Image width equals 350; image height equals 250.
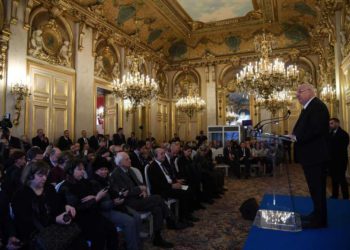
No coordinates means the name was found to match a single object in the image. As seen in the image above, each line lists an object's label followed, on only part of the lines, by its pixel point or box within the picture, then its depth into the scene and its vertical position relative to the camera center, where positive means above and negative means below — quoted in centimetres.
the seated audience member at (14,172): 294 -39
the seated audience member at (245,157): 938 -74
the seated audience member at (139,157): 528 -39
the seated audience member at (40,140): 698 -4
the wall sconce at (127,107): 1106 +124
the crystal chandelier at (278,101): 932 +124
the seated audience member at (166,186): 414 -76
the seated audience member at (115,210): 303 -84
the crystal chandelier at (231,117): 1419 +99
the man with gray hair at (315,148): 270 -13
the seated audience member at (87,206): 270 -69
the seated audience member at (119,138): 947 -1
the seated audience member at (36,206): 226 -59
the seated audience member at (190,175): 520 -74
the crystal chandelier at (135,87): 799 +150
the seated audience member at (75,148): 587 -21
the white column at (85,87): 883 +171
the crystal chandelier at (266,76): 695 +156
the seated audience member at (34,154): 374 -21
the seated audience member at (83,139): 813 -3
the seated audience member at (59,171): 345 -43
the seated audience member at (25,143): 625 -10
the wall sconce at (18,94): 667 +111
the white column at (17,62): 666 +194
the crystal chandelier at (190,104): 1238 +148
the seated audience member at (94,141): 858 -10
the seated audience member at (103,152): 478 -25
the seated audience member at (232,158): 948 -78
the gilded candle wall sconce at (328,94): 895 +143
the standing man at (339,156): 501 -39
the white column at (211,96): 1427 +212
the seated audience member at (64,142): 781 -11
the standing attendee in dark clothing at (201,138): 1196 -7
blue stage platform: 245 -98
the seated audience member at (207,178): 605 -95
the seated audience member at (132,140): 1007 -10
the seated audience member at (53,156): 388 -26
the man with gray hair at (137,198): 353 -81
